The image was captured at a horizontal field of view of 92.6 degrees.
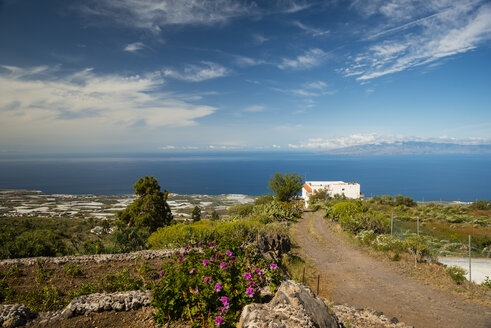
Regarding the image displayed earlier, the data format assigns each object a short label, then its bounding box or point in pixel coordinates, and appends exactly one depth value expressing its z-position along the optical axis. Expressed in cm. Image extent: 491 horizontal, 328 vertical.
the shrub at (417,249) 987
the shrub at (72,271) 563
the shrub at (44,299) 429
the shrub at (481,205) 2846
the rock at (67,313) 354
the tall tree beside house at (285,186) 2505
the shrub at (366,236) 1255
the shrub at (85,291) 451
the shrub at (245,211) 2216
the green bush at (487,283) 810
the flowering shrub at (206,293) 289
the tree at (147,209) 1564
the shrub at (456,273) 808
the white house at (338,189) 4825
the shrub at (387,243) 1081
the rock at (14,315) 328
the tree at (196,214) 3548
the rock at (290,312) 251
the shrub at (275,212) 1846
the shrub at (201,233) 873
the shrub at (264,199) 3336
